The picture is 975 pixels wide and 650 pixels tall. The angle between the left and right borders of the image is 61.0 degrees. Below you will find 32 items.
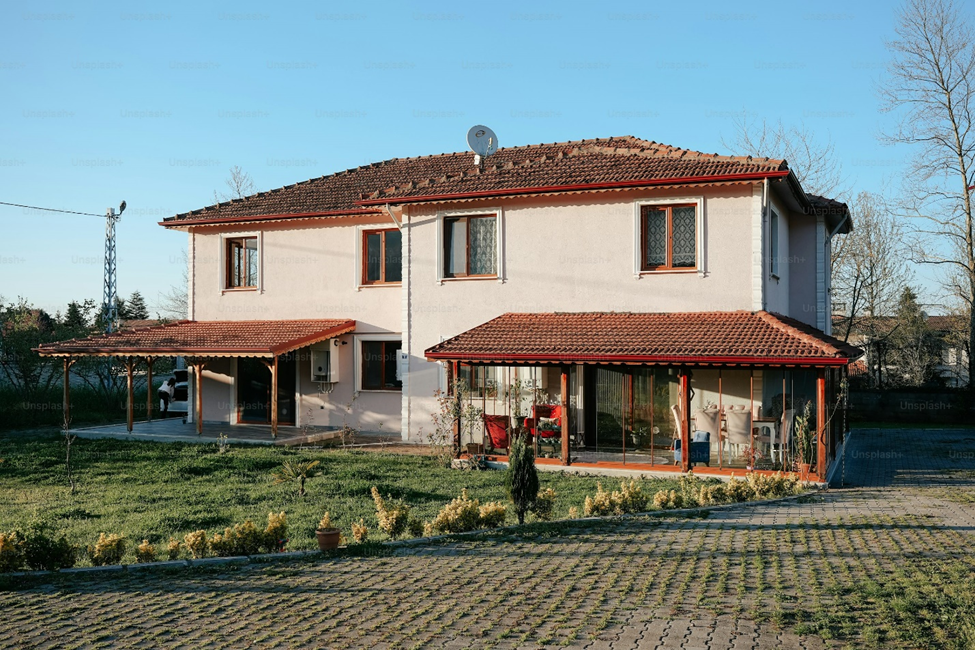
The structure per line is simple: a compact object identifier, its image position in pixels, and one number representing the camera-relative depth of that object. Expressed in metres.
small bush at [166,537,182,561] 8.87
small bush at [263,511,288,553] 9.09
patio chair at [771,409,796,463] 14.77
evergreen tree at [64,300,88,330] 29.13
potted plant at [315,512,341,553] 8.98
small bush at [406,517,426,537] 9.76
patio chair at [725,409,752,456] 14.85
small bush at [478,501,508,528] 10.20
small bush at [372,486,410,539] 9.86
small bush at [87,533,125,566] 8.61
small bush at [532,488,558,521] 10.80
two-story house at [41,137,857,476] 15.86
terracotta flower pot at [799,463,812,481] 14.19
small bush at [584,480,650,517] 11.10
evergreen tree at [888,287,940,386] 35.72
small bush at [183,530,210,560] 8.67
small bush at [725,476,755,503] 12.37
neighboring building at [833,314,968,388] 33.69
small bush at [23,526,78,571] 8.30
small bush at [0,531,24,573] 8.19
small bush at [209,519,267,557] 8.79
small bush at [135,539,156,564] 8.56
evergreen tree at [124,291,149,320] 61.72
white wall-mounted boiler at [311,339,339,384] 21.27
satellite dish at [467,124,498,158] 21.98
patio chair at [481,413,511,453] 16.72
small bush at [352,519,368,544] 9.48
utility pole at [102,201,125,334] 33.44
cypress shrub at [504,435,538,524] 10.59
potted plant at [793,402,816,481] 14.23
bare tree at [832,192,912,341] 36.28
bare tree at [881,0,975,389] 31.83
